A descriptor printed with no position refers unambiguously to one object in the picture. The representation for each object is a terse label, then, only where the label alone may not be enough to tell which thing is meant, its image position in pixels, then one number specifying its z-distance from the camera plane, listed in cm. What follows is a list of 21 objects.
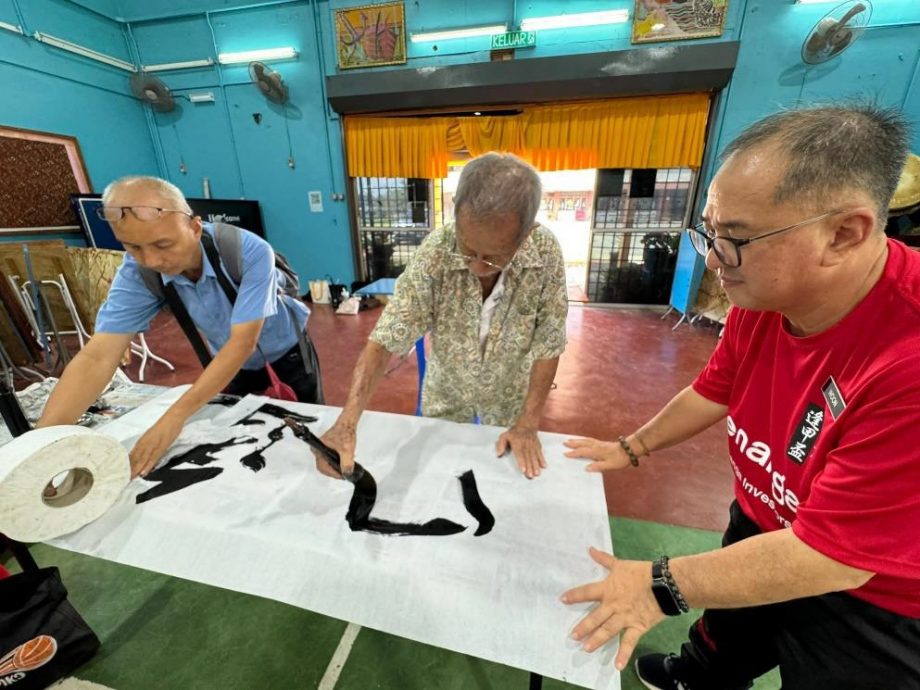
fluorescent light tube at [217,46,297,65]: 482
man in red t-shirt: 49
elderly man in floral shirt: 101
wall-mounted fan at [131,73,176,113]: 490
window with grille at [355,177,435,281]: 550
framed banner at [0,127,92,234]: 390
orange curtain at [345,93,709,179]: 427
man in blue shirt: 103
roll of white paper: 76
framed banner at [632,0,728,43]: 393
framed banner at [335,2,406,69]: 451
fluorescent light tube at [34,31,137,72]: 408
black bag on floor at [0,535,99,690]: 102
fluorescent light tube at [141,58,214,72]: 501
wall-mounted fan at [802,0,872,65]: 356
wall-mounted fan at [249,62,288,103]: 461
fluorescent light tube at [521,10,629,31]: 409
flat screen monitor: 419
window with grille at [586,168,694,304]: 484
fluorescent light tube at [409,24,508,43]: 437
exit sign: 420
